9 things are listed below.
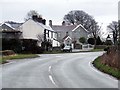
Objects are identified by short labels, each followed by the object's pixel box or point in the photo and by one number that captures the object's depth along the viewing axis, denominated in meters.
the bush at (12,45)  70.19
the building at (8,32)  81.56
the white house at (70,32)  125.09
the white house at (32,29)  93.75
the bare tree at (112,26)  134.12
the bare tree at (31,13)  125.94
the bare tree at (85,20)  125.23
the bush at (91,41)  114.39
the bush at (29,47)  70.94
